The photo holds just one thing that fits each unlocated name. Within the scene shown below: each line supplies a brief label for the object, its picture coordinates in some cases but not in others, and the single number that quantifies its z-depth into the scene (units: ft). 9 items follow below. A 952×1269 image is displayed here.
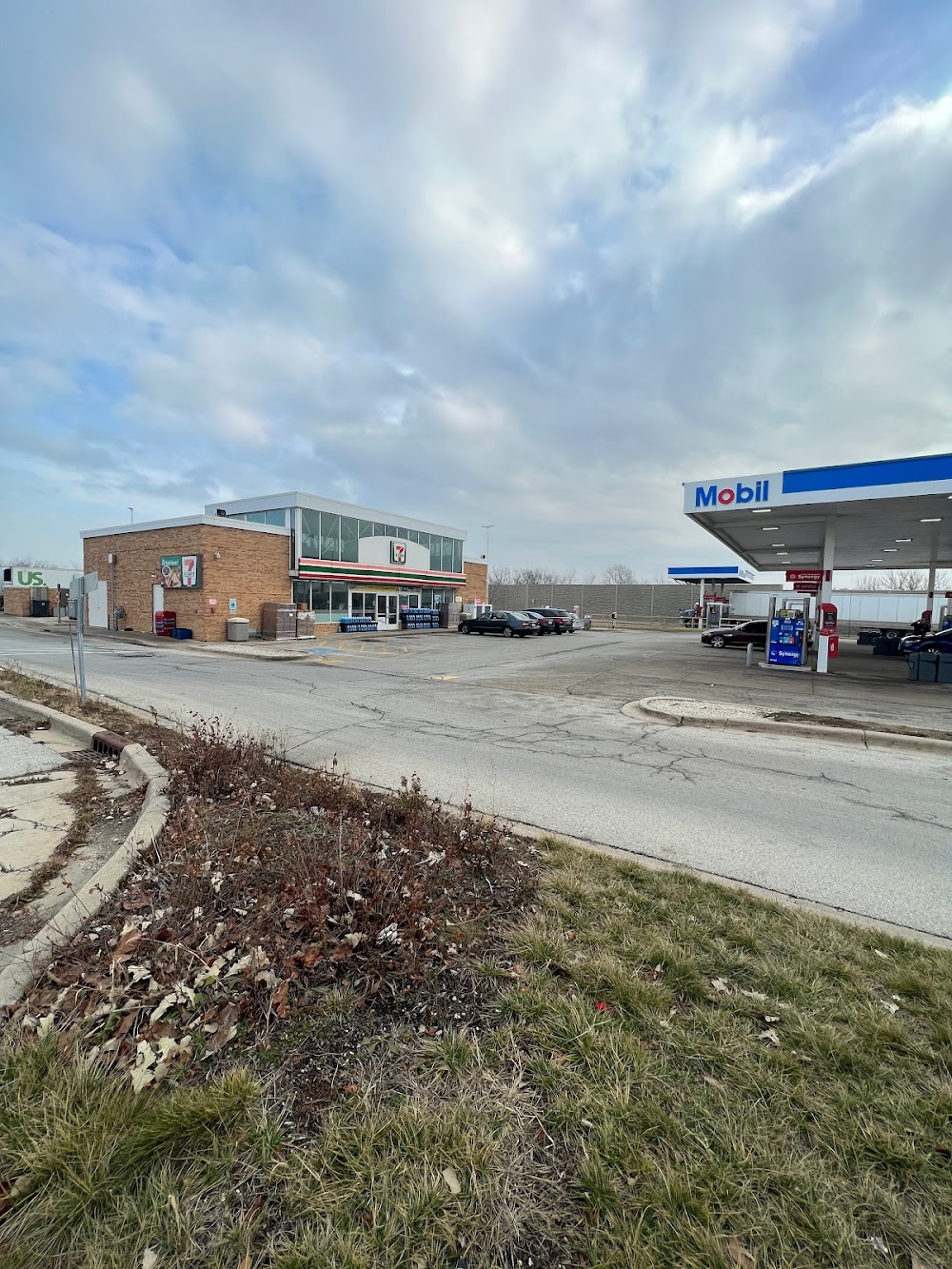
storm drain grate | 21.63
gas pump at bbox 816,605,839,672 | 57.06
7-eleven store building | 98.32
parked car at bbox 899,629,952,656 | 57.77
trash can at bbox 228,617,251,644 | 83.76
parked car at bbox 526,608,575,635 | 122.31
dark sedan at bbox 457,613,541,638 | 113.39
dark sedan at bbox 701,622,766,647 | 87.92
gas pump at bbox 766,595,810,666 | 59.93
